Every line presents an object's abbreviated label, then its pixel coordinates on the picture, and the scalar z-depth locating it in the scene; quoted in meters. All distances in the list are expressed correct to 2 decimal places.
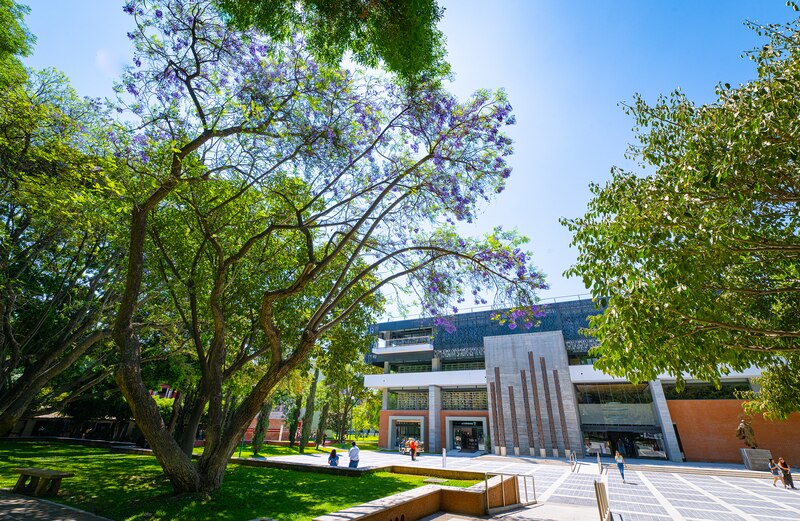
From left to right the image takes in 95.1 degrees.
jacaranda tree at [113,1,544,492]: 8.38
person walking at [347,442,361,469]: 16.34
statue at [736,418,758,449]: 22.83
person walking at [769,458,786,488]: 16.14
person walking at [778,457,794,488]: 15.25
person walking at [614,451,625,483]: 16.42
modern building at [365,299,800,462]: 25.52
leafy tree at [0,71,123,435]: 8.24
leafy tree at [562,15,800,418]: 4.63
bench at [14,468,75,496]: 8.72
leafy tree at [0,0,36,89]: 9.07
